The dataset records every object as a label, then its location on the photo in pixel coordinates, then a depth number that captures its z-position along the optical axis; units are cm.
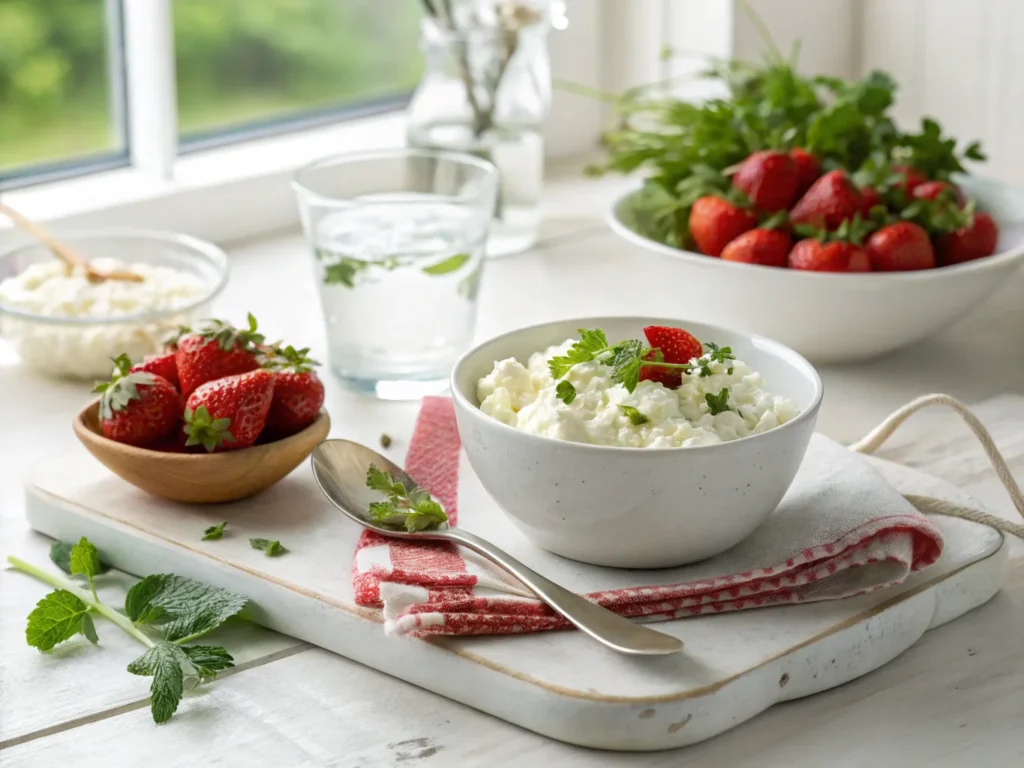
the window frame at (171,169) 163
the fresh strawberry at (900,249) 128
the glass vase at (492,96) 162
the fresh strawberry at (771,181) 134
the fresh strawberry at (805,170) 137
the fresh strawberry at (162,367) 104
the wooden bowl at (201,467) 97
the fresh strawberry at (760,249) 130
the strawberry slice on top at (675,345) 92
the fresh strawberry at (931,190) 135
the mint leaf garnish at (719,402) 87
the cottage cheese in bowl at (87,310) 127
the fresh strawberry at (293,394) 102
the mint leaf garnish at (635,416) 85
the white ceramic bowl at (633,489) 83
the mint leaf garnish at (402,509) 93
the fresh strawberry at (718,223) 134
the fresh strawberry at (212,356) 101
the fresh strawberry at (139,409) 98
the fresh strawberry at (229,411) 97
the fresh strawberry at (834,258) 127
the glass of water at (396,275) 123
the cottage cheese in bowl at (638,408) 85
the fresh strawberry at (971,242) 132
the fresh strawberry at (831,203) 131
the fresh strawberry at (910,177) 137
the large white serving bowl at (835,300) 126
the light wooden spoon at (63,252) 134
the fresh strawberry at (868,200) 133
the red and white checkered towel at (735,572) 83
